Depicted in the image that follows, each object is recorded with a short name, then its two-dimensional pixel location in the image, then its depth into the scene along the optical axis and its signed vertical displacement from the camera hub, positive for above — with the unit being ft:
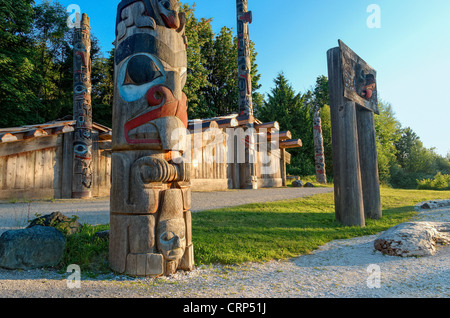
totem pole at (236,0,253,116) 44.98 +19.93
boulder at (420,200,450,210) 27.07 -2.64
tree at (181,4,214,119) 62.08 +26.74
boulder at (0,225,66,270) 10.65 -2.34
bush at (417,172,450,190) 66.06 -1.56
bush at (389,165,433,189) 97.40 +0.26
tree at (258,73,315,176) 80.15 +18.62
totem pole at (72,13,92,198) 31.91 +8.48
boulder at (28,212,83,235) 13.24 -1.67
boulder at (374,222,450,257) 13.66 -3.10
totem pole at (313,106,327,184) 62.95 +6.84
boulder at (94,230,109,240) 13.09 -2.28
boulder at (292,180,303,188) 55.90 -0.62
